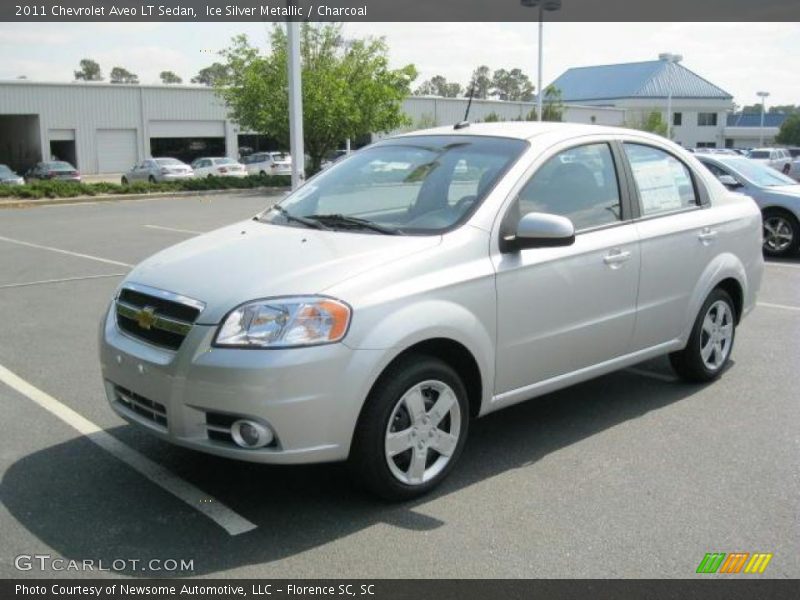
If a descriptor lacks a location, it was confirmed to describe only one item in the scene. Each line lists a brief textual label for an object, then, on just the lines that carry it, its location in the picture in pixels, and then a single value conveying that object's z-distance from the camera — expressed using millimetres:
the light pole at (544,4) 29766
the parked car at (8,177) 31953
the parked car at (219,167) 41569
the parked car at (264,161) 47344
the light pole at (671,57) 48094
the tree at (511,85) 130750
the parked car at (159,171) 37781
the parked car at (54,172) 38438
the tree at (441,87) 120888
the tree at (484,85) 122381
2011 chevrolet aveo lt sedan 3650
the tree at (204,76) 113000
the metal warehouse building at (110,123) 51875
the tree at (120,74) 129750
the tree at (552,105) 53938
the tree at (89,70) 136288
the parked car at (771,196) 12391
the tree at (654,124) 65438
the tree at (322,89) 34375
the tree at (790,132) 102188
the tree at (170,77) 123962
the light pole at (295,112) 13656
